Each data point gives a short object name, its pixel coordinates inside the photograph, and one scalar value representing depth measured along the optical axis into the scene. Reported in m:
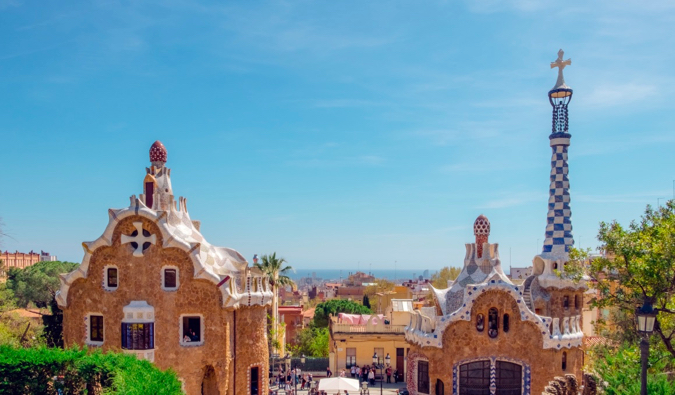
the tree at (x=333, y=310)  56.72
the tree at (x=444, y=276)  57.79
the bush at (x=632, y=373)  14.65
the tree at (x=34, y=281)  56.63
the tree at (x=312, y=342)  44.81
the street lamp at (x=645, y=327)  11.61
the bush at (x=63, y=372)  15.28
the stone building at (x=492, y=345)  23.75
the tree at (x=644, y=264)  14.58
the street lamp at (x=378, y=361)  32.78
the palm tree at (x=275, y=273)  38.78
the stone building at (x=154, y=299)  21.88
